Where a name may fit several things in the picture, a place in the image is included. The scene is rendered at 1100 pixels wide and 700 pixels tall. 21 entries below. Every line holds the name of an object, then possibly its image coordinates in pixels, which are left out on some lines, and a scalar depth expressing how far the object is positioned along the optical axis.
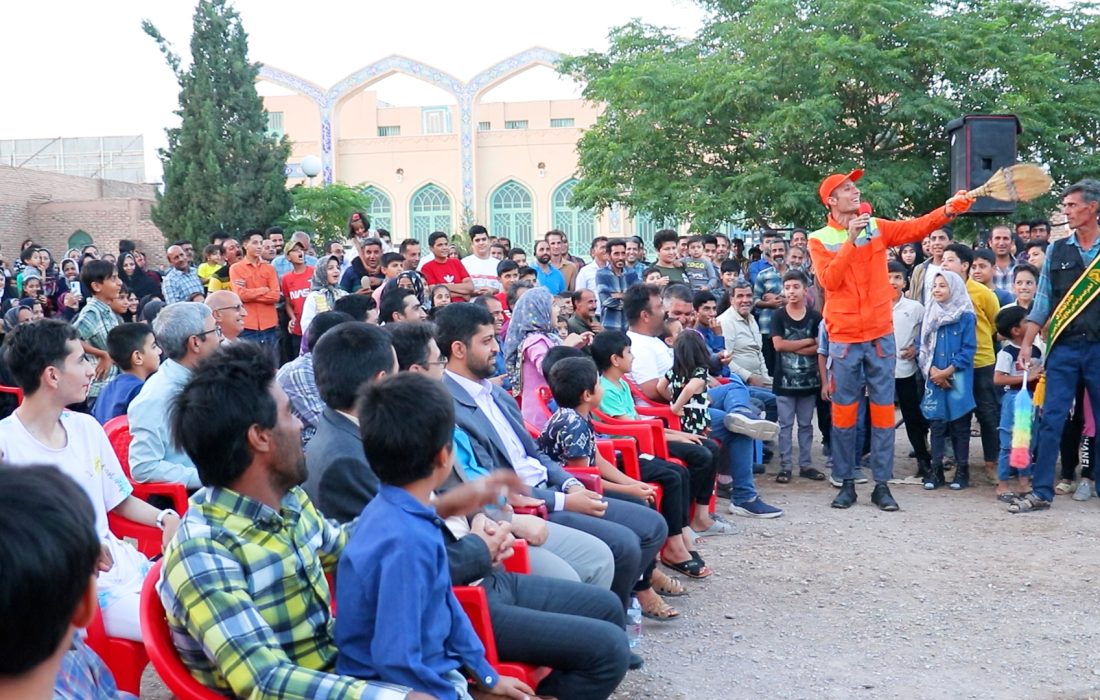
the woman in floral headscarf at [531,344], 5.38
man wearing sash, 6.03
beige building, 27.06
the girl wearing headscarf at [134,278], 10.20
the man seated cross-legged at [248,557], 2.02
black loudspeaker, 9.59
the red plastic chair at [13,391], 5.19
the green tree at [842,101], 13.97
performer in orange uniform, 6.17
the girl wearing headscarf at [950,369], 6.84
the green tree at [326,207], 21.14
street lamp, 18.20
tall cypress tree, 18.75
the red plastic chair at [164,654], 2.12
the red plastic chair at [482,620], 2.63
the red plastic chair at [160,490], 3.69
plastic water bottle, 3.97
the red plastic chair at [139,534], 3.44
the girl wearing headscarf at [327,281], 8.21
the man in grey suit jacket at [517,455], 3.73
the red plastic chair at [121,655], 2.79
